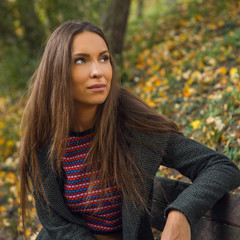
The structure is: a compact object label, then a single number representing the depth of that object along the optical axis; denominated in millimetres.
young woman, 1936
